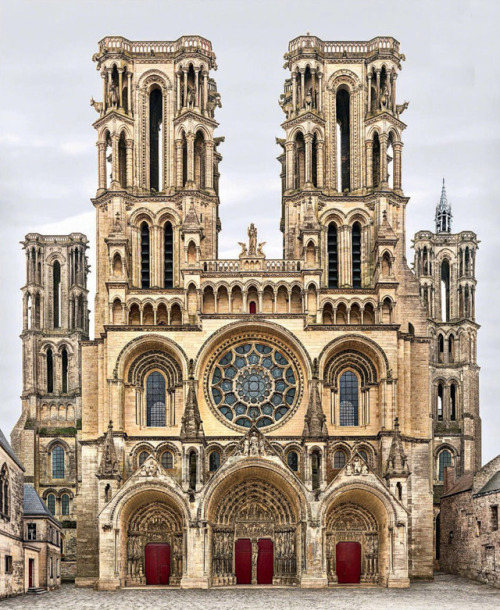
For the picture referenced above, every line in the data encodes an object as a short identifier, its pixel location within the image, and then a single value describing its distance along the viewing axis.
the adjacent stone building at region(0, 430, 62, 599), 50.97
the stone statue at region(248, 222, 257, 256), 63.34
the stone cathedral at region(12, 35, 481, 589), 57.50
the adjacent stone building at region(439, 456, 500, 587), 58.47
